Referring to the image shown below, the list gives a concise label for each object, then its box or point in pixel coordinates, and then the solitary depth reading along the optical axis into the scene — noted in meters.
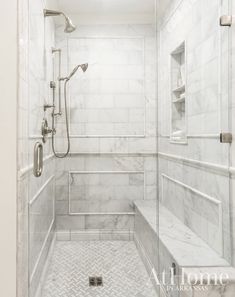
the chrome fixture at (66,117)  2.53
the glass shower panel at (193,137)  1.77
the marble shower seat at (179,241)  1.70
